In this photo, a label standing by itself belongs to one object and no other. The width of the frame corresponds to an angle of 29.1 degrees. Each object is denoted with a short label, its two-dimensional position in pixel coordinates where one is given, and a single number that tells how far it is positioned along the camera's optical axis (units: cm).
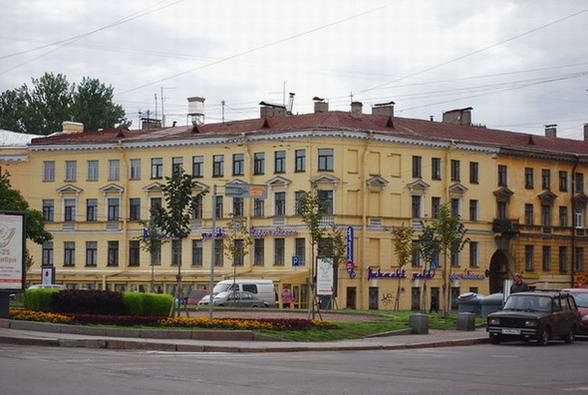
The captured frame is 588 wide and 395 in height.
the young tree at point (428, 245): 6650
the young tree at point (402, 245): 7069
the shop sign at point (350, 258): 7425
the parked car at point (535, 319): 3400
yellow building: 7588
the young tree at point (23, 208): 6400
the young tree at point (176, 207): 3930
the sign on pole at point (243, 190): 3556
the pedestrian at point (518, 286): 3994
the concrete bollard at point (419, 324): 3741
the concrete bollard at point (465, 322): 3984
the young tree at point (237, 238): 7538
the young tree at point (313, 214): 4197
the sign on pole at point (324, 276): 4172
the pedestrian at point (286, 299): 7162
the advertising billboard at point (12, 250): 3509
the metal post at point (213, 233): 3497
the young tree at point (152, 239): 6283
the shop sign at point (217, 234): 7844
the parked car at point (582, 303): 3756
